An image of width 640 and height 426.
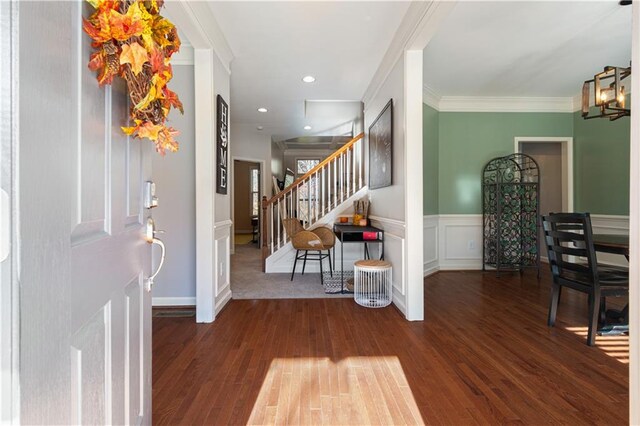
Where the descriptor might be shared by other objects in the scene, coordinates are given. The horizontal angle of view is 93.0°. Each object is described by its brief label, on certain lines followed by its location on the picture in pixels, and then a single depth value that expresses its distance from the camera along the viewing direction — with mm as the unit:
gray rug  3580
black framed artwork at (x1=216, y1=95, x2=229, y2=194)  3035
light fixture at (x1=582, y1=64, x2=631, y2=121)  2496
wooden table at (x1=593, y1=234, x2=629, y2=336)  2258
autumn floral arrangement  769
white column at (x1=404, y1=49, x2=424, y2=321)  2820
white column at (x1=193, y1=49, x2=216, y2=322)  2791
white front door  519
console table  3562
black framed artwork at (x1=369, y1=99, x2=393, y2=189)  3381
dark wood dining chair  2297
